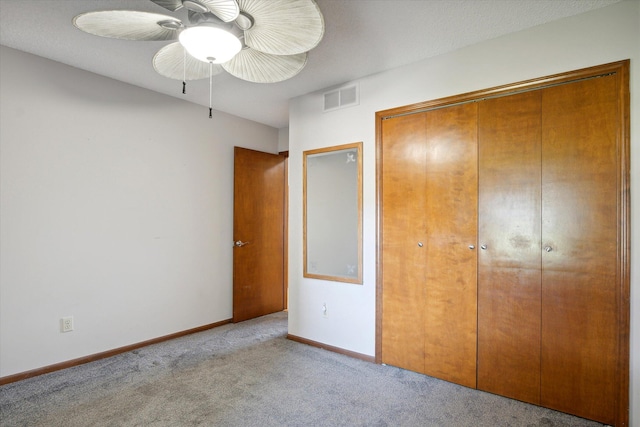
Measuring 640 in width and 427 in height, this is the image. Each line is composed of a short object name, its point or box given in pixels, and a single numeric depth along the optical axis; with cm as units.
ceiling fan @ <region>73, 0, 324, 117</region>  152
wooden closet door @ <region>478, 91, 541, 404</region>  233
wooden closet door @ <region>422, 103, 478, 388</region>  257
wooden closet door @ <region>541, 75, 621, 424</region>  209
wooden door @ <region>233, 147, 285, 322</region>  432
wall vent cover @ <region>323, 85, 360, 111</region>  319
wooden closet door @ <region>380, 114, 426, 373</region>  280
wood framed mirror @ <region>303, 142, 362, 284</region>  319
